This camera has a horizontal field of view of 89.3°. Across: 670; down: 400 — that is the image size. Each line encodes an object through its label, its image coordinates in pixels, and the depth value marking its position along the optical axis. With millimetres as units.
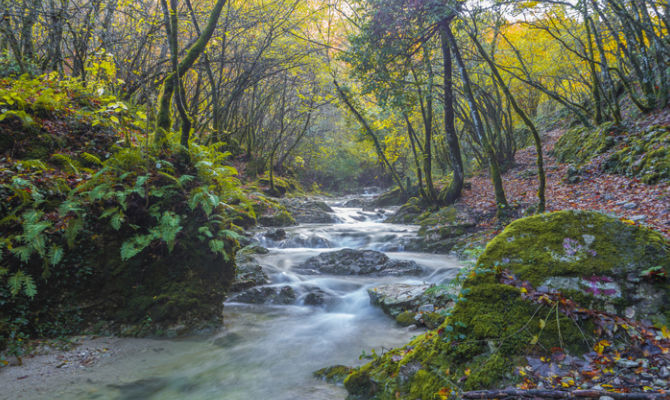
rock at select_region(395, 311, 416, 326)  5273
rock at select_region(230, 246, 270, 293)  7137
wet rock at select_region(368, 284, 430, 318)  5754
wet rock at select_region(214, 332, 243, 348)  4980
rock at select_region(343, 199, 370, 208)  21083
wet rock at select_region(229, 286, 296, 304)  6839
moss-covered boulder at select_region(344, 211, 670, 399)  2391
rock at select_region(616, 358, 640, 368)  2096
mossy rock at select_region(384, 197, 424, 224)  14320
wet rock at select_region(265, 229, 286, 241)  11388
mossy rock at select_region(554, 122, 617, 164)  11469
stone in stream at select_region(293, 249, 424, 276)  8273
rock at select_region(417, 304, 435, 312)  5176
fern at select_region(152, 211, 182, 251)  4891
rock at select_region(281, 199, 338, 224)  15367
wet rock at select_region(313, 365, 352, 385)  3682
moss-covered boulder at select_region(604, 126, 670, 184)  7996
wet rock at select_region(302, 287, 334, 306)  6895
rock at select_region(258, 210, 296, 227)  13680
